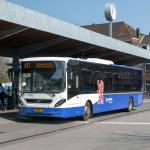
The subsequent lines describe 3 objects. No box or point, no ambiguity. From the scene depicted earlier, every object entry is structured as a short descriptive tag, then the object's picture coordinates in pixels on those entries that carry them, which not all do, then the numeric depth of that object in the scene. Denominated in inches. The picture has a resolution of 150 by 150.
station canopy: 797.2
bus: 708.0
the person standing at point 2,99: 960.3
